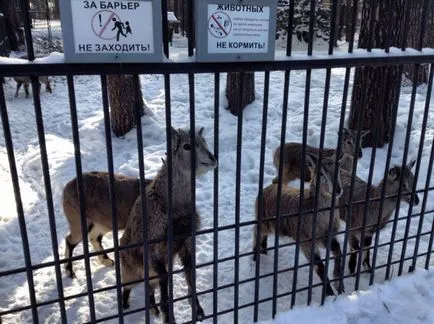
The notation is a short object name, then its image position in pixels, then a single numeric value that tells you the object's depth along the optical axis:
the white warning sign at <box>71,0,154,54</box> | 2.34
